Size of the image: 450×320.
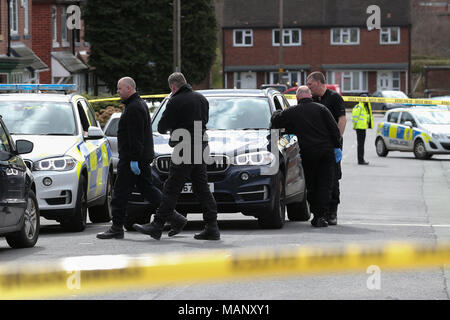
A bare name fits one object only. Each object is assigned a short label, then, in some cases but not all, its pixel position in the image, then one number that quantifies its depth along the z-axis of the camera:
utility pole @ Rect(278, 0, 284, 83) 74.75
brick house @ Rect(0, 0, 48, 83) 40.00
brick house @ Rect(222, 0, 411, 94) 86.44
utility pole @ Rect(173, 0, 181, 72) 43.12
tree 61.16
